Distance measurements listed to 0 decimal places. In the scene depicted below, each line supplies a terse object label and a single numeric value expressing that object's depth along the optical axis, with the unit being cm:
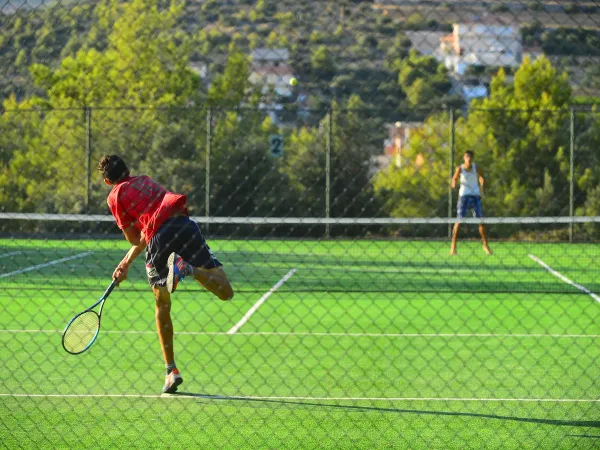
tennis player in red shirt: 1163
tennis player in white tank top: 2913
